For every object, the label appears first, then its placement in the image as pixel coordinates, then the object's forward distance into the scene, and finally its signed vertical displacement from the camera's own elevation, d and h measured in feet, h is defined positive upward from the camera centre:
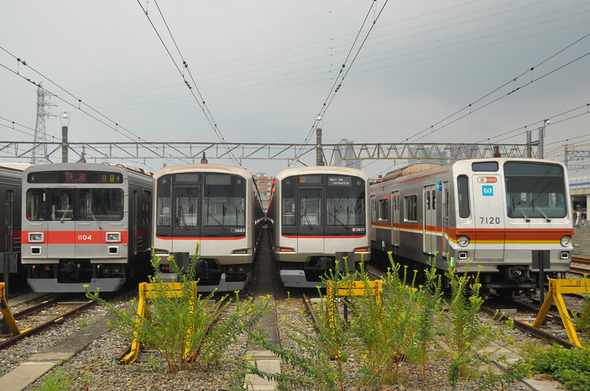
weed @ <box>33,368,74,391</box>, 16.08 -5.68
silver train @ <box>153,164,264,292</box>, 35.04 -0.06
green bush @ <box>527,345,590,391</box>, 16.98 -5.75
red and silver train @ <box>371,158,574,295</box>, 31.48 -0.36
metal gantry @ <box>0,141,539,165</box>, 91.04 +12.76
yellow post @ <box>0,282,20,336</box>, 24.36 -4.82
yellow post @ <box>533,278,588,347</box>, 23.49 -4.01
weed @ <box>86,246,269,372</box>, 18.66 -4.22
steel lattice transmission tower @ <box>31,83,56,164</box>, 146.92 +34.73
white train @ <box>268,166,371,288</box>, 36.27 -0.28
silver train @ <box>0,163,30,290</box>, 39.88 +1.07
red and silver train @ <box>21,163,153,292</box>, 35.45 -0.31
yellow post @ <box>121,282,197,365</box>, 19.49 -3.28
